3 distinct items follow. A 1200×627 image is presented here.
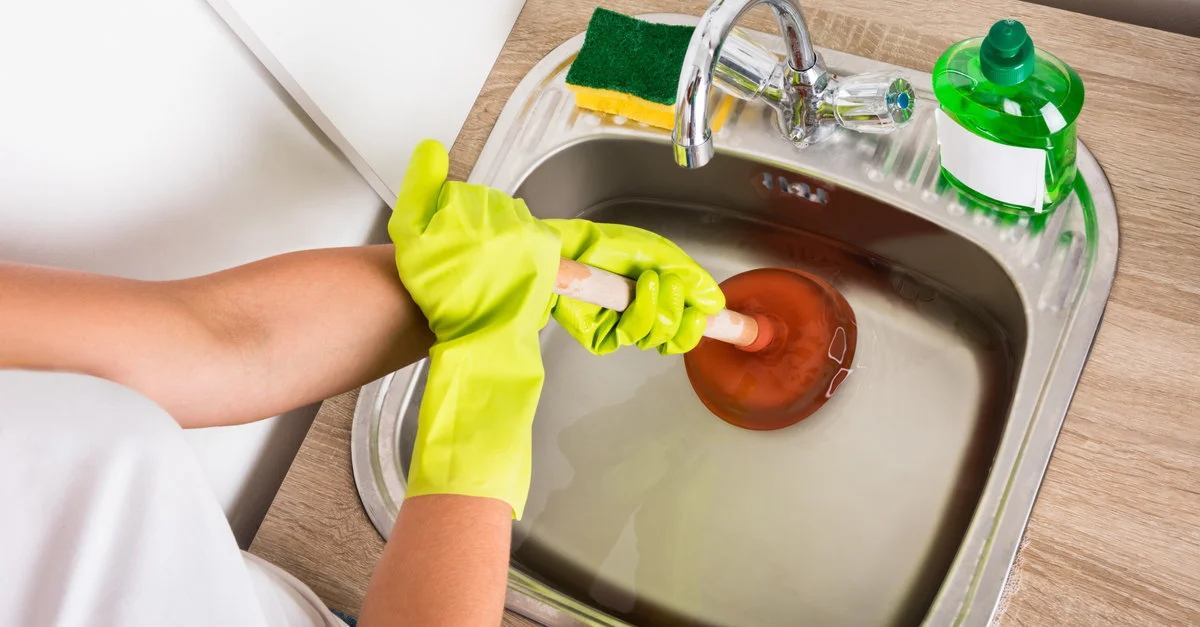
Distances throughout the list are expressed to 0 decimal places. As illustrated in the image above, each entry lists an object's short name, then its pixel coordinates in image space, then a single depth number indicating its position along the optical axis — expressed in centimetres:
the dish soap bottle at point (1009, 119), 57
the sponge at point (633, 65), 74
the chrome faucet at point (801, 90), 63
